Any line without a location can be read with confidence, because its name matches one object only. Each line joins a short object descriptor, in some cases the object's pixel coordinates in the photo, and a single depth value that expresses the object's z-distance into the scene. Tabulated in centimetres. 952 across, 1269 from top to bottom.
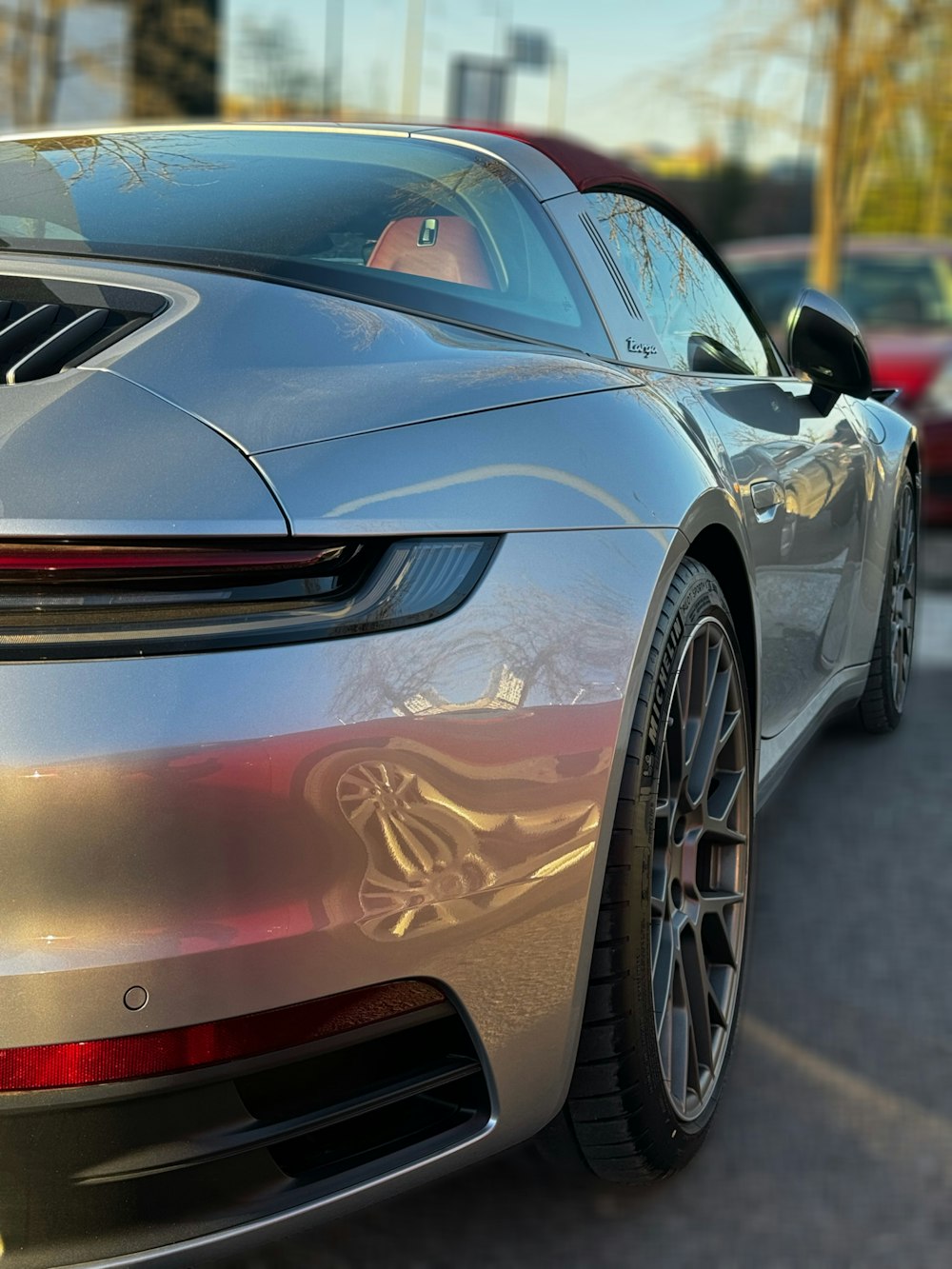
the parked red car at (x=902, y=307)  818
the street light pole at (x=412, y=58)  4094
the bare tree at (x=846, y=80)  1272
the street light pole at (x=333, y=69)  4050
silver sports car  157
